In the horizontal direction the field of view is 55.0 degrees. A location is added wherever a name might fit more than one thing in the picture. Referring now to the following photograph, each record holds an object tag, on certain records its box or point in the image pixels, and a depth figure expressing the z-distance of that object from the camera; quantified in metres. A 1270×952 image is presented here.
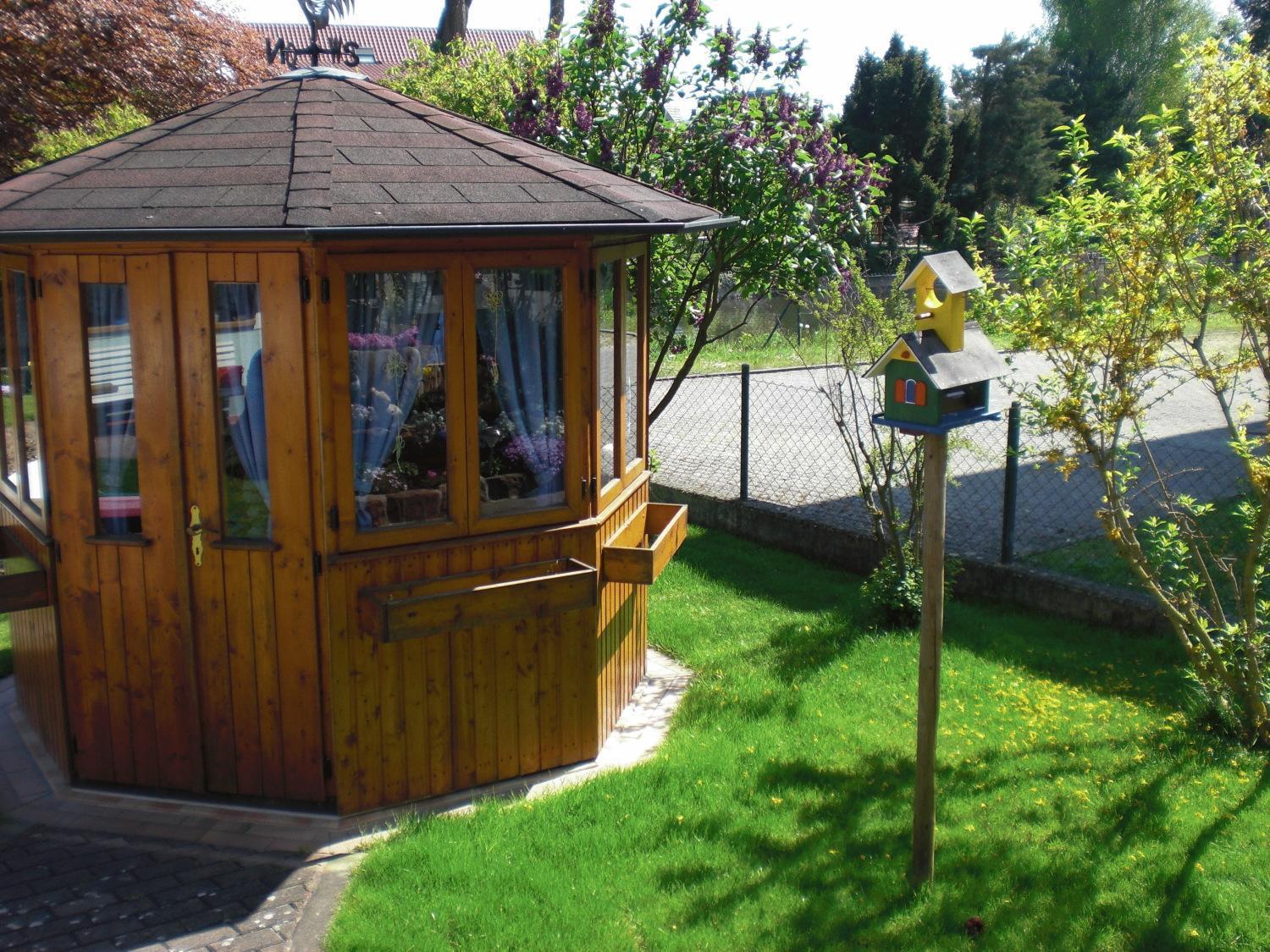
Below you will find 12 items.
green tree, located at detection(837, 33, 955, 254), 32.34
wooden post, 4.39
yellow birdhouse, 4.27
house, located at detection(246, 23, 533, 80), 51.00
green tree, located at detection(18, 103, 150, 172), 12.41
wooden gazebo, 5.04
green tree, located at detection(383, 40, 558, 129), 10.07
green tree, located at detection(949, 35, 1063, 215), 35.94
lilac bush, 8.52
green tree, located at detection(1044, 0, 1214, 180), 52.56
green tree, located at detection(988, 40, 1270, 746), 5.14
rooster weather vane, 6.29
